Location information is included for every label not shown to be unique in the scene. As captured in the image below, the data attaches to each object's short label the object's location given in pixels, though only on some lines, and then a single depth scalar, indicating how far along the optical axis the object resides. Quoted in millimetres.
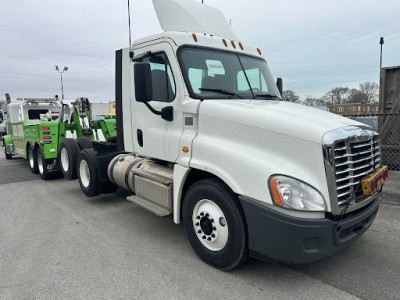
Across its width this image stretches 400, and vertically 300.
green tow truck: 7242
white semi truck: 2709
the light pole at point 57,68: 28680
